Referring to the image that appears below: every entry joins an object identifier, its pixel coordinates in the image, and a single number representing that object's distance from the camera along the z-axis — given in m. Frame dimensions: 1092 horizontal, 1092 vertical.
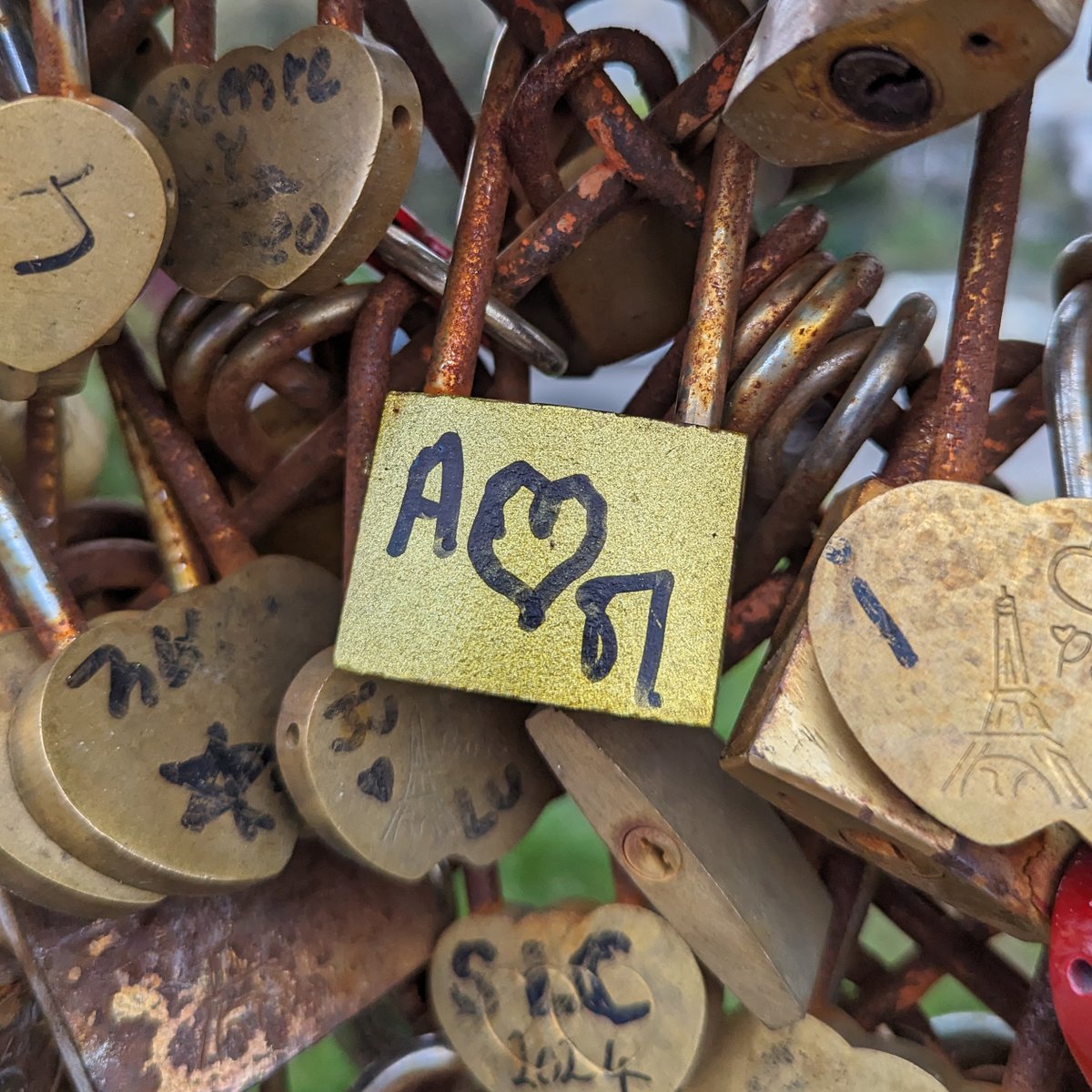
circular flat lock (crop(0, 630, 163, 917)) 0.19
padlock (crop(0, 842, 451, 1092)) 0.20
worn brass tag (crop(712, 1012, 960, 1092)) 0.20
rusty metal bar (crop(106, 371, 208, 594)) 0.22
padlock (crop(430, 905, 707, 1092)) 0.20
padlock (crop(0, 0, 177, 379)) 0.19
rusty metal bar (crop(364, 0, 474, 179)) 0.23
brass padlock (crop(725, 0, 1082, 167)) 0.16
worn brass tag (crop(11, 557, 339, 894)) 0.19
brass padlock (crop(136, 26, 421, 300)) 0.19
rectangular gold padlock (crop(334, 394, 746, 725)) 0.19
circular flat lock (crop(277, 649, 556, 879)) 0.19
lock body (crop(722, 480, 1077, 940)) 0.18
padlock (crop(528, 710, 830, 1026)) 0.19
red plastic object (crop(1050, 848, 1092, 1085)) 0.18
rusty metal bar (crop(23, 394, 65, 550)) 0.23
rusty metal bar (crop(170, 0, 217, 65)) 0.21
